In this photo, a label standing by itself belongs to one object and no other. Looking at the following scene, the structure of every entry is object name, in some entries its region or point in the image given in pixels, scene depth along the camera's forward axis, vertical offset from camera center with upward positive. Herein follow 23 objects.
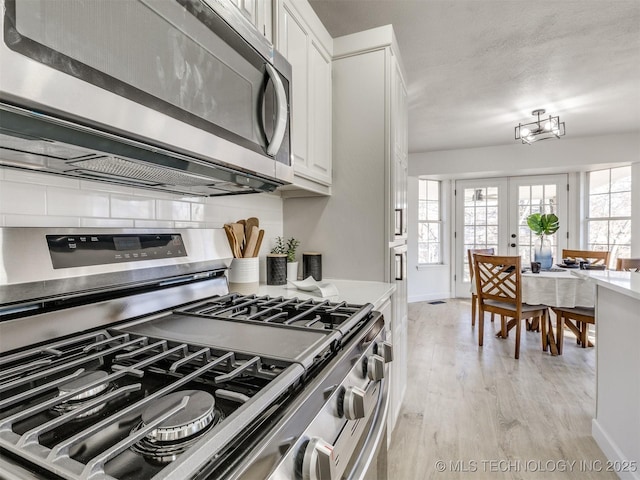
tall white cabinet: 1.83 +0.28
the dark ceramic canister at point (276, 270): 1.67 -0.19
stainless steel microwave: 0.49 +0.28
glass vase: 3.31 -0.26
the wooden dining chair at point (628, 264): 3.27 -0.34
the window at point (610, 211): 4.38 +0.27
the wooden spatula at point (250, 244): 1.44 -0.05
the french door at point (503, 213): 4.98 +0.30
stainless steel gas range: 0.41 -0.25
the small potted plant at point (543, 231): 3.32 +0.00
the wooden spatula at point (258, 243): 1.47 -0.05
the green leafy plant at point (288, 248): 1.88 -0.09
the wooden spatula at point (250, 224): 1.48 +0.04
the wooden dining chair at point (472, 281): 3.67 -0.56
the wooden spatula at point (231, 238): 1.38 -0.02
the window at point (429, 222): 5.50 +0.16
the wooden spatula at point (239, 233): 1.40 +0.00
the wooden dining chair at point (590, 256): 3.67 -0.30
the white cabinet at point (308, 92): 1.44 +0.71
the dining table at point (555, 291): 2.82 -0.53
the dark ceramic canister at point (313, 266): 1.84 -0.19
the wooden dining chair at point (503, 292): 2.91 -0.58
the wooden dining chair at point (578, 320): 2.84 -0.79
